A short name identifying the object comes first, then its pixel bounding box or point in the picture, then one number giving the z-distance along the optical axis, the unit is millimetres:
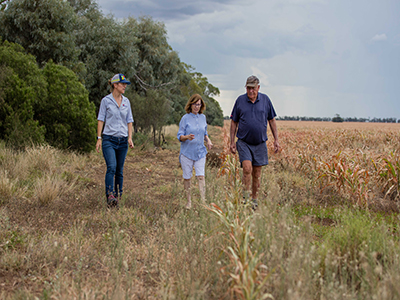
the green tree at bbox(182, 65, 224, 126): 65169
